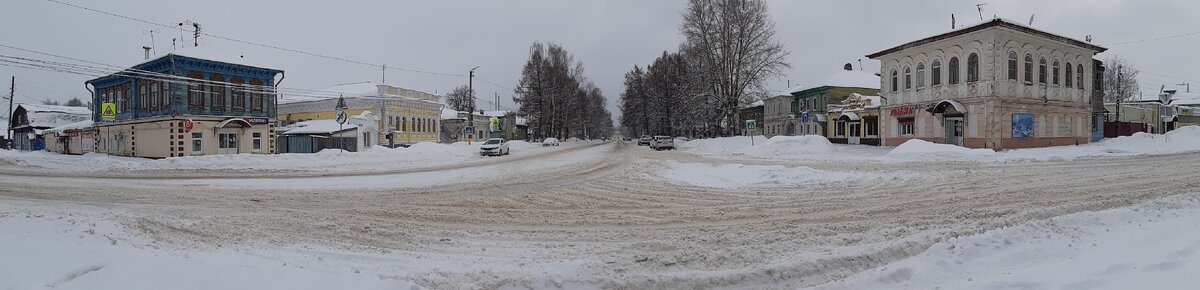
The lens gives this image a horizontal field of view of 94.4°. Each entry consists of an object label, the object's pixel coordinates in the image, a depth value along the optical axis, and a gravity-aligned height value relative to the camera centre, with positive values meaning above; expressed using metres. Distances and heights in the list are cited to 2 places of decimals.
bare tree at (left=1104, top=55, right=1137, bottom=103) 71.38 +7.40
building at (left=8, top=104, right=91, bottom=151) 51.03 +2.59
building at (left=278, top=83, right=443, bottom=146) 49.78 +3.50
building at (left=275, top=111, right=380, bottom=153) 34.97 +0.59
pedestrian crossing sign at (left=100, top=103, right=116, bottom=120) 34.34 +2.29
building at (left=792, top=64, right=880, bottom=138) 52.78 +4.65
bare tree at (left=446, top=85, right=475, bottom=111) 109.88 +9.16
